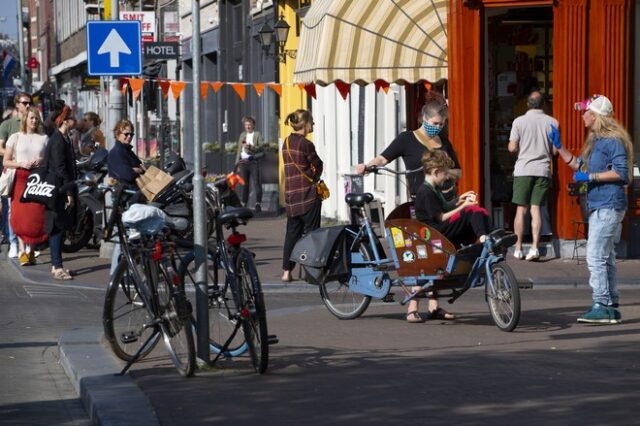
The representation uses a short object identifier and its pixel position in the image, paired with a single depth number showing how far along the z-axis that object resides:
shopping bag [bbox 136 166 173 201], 16.23
